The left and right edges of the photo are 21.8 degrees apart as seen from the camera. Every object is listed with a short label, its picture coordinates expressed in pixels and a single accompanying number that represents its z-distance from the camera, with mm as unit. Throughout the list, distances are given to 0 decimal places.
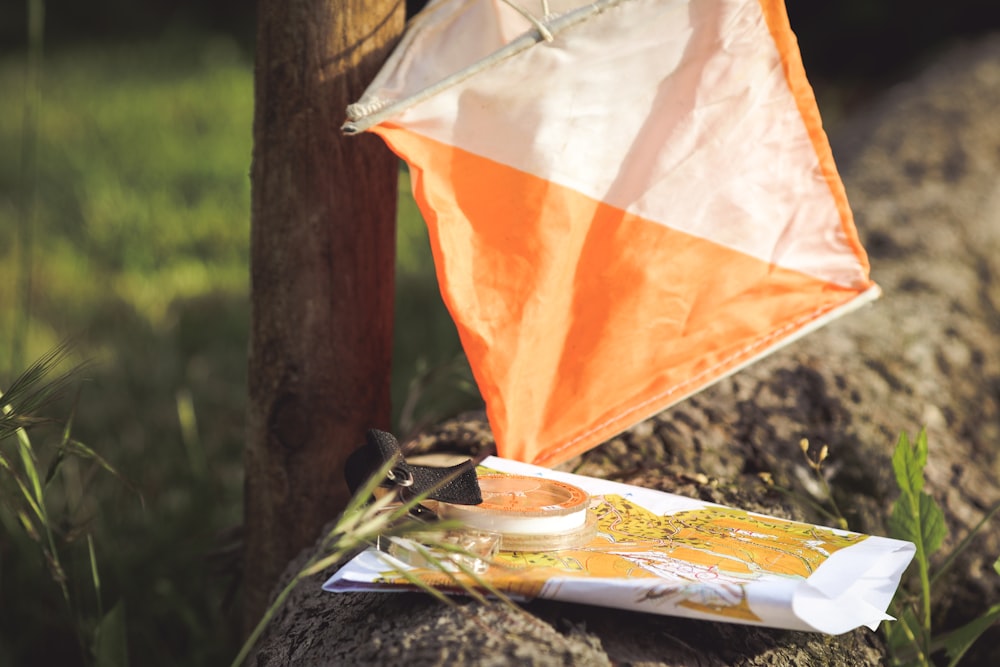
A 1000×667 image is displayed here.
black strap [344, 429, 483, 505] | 1043
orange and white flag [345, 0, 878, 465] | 1112
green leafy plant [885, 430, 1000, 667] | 1107
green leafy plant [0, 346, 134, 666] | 1072
